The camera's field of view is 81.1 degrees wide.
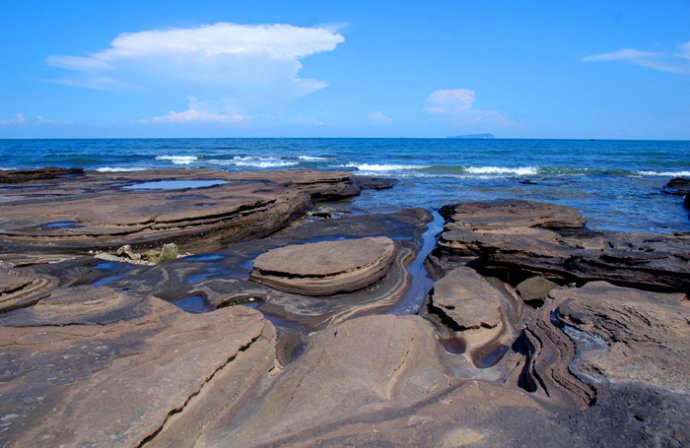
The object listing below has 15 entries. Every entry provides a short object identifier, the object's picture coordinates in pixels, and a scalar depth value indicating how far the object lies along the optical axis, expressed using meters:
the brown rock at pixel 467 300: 3.81
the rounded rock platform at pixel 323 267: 4.61
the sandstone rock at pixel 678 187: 14.55
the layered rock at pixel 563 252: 4.40
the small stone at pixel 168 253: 5.87
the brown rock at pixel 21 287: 3.79
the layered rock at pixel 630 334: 2.58
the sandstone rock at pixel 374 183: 15.76
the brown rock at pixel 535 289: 4.68
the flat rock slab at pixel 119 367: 2.08
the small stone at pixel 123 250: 5.93
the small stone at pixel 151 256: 5.90
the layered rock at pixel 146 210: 6.16
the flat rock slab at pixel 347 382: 2.19
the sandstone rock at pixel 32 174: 14.54
